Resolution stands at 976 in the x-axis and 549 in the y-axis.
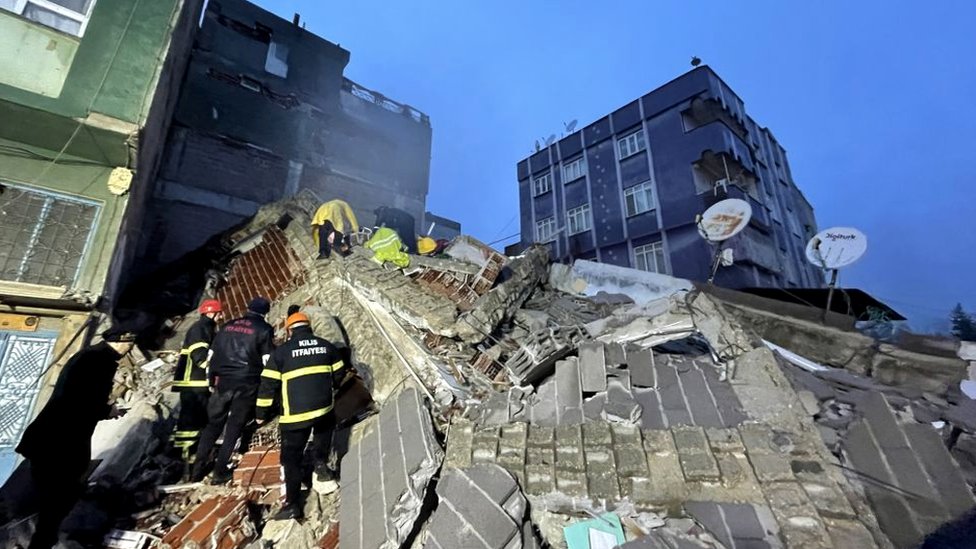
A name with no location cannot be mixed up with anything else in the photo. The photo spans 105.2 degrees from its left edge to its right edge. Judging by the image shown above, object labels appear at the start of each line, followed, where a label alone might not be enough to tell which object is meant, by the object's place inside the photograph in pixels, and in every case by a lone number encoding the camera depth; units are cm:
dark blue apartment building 1416
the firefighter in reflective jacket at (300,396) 328
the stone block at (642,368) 344
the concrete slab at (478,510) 237
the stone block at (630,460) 262
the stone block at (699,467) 252
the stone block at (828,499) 222
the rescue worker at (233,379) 378
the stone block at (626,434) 283
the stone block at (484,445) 288
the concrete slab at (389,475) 264
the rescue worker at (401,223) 889
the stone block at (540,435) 297
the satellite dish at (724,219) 852
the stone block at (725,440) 267
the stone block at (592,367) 346
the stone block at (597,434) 287
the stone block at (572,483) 259
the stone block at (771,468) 244
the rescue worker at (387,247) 596
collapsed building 240
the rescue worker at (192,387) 403
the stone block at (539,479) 264
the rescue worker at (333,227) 652
